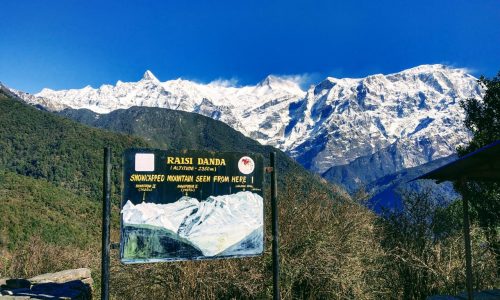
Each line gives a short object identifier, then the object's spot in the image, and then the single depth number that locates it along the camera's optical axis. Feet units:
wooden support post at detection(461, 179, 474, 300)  25.29
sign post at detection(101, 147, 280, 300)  19.57
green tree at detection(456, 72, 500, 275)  55.30
